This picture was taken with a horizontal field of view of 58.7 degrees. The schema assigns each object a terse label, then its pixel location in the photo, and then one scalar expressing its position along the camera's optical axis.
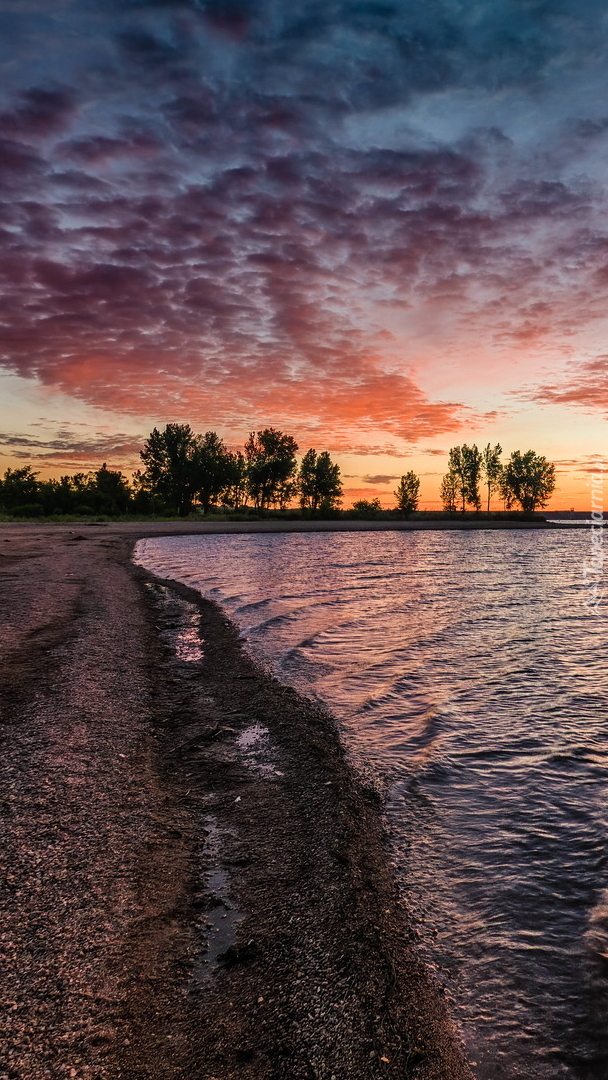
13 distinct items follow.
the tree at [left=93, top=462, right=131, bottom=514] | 110.31
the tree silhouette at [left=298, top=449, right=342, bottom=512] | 149.12
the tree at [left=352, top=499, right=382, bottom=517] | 130.38
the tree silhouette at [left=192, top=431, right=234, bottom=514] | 131.50
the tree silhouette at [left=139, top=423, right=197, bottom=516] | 131.62
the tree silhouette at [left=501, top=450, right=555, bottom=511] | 162.12
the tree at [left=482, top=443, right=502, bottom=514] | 164.00
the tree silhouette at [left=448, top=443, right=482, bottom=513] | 163.38
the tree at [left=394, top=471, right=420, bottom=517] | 158.62
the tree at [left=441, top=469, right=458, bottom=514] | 166.62
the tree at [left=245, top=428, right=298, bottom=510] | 134.12
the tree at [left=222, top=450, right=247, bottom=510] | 134.25
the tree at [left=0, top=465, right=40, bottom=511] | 109.62
